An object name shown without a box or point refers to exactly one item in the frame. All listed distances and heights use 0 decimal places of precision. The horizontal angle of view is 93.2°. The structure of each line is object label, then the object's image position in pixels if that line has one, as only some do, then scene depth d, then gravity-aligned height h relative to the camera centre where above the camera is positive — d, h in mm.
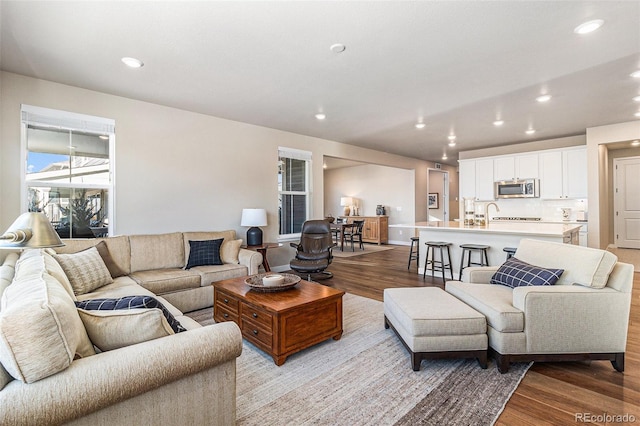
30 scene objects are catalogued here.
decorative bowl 2785 -637
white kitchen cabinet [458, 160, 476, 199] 7500 +943
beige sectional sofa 1032 -570
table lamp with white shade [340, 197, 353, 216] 10616 +437
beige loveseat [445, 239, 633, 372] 2168 -769
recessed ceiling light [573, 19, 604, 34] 2354 +1496
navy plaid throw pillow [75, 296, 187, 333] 1532 -445
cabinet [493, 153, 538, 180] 6586 +1078
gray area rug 1780 -1170
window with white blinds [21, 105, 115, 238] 3434 +602
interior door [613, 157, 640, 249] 7398 +299
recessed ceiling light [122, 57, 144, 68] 2924 +1540
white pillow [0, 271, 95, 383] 1029 -417
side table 4598 -475
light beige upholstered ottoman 2236 -892
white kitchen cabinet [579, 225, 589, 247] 5699 -414
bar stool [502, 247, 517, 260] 4171 -498
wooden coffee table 2389 -848
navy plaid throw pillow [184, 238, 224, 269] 3939 -477
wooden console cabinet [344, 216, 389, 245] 9602 -426
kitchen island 4027 -302
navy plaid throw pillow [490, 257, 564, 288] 2441 -518
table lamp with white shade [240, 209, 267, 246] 4789 -78
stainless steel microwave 6519 +590
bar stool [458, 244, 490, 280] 4477 -564
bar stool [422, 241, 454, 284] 4883 -765
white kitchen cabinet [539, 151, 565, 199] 6230 +832
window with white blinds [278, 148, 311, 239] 5820 +542
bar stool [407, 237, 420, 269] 5590 -581
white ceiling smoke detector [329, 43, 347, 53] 2660 +1511
